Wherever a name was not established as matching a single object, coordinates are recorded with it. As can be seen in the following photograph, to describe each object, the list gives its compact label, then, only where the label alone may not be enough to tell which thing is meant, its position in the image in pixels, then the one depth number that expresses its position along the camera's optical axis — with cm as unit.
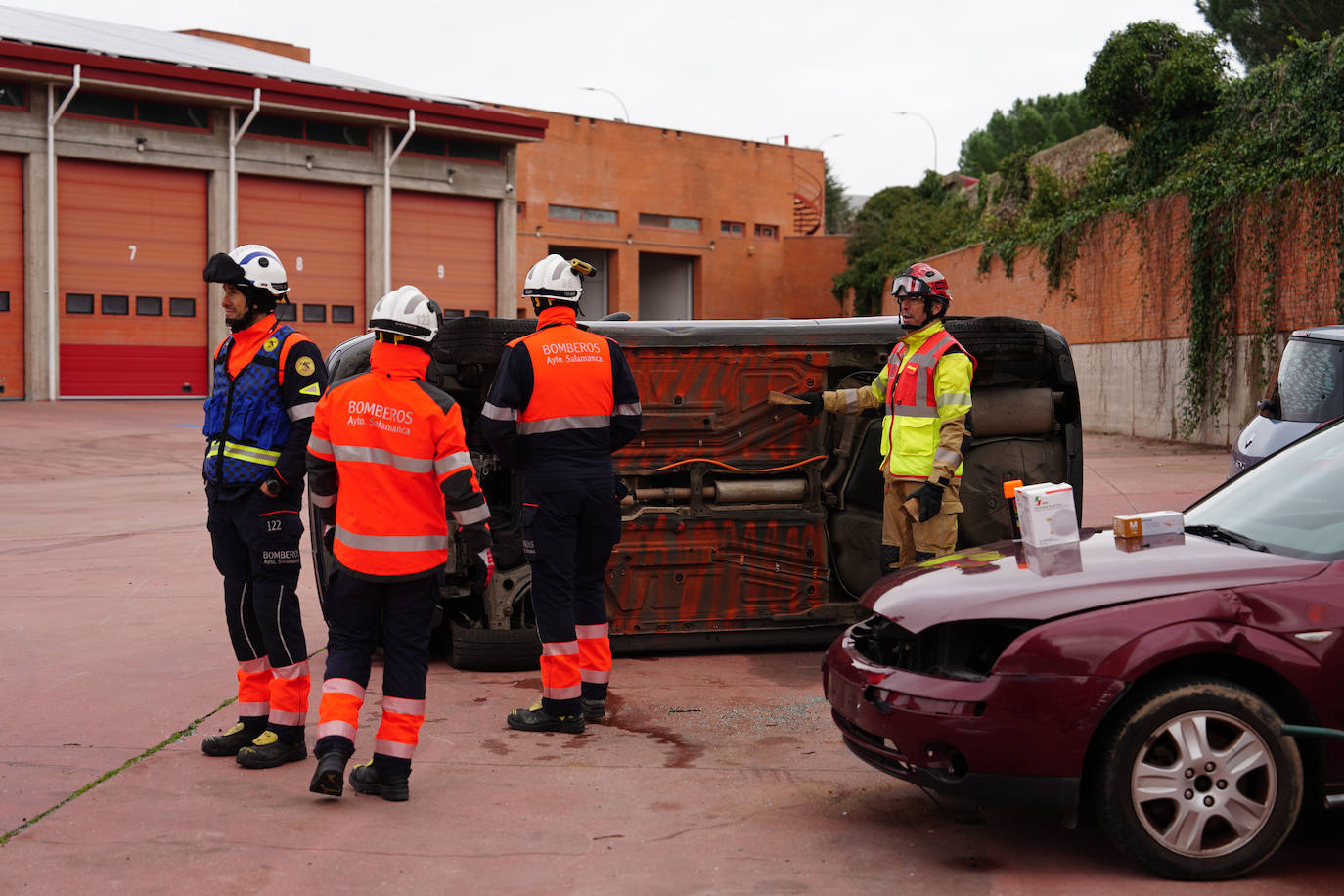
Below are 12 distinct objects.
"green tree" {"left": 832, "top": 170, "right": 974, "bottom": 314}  4456
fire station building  3222
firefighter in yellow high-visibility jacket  659
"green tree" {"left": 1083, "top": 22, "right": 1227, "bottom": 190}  2506
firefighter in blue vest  529
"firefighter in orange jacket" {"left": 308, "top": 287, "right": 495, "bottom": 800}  488
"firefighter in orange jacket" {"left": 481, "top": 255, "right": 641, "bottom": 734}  579
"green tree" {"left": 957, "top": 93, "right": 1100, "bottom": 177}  6600
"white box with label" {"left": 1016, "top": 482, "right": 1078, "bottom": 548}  487
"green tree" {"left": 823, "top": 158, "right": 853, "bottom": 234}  7794
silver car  911
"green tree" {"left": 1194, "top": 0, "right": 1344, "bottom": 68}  3631
